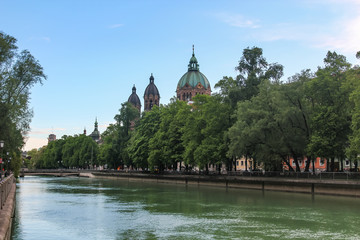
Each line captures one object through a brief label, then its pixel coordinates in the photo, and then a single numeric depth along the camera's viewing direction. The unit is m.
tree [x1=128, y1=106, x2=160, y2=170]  95.42
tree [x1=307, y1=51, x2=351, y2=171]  49.69
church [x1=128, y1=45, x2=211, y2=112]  187.62
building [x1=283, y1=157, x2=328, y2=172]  89.61
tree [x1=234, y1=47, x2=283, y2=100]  67.44
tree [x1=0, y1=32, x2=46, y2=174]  47.44
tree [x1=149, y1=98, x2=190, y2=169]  83.62
